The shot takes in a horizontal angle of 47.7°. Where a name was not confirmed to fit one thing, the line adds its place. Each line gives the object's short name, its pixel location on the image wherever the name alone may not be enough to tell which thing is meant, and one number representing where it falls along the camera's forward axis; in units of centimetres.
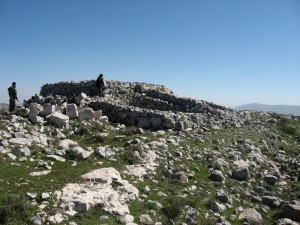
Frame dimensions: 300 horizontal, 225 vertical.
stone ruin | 2248
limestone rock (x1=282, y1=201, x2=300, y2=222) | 1201
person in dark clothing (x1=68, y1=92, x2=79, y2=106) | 2451
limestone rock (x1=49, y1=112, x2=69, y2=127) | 1834
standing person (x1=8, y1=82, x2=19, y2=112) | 2267
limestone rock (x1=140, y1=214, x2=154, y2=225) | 980
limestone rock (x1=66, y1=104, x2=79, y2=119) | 2062
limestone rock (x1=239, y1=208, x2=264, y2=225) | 1134
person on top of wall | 2939
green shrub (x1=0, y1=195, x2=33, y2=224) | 866
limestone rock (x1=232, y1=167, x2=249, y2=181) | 1505
